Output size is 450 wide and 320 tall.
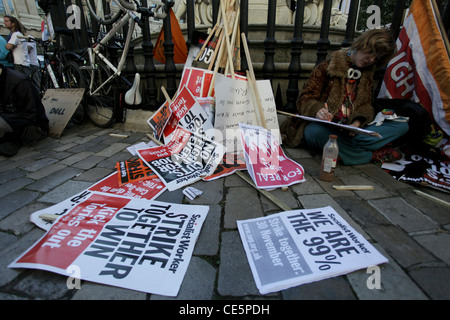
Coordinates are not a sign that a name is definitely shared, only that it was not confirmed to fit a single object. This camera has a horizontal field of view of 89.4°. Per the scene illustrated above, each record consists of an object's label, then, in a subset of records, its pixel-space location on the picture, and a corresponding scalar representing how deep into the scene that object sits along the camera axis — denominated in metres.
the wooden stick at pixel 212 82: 2.55
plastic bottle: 1.96
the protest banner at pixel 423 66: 2.13
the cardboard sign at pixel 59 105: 3.28
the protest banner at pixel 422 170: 1.93
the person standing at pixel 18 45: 4.71
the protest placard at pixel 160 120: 2.74
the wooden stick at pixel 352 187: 1.87
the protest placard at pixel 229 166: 2.06
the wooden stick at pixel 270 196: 1.59
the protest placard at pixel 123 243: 1.04
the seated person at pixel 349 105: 2.26
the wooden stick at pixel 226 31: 2.54
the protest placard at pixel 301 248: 1.06
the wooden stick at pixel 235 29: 2.66
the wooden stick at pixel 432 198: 1.69
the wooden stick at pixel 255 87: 2.50
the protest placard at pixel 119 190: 1.52
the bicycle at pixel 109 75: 2.71
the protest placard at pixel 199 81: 2.59
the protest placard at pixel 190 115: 2.47
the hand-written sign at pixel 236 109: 2.40
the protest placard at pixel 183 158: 1.99
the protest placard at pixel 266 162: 1.89
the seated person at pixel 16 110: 2.63
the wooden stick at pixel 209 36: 2.74
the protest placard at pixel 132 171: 1.94
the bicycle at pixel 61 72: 3.75
